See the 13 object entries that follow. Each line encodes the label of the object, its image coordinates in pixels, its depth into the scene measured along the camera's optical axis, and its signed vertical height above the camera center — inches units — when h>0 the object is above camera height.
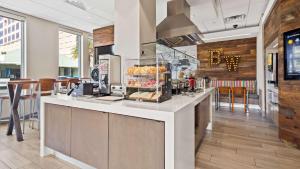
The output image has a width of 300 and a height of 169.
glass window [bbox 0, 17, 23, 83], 157.8 +28.0
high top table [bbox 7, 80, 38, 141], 110.5 -13.5
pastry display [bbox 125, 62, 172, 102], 60.1 +0.6
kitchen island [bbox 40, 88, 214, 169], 49.3 -17.3
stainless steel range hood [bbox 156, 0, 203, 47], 122.5 +44.9
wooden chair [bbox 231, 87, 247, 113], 210.2 -9.3
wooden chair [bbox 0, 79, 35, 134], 129.9 -9.7
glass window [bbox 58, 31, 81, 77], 210.1 +42.3
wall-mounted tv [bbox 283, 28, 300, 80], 96.1 +18.2
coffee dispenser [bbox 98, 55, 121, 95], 79.3 +5.5
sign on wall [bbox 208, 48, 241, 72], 241.9 +38.1
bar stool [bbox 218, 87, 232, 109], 220.2 -9.0
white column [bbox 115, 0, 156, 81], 100.9 +37.6
